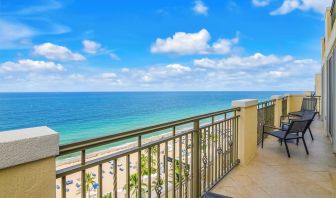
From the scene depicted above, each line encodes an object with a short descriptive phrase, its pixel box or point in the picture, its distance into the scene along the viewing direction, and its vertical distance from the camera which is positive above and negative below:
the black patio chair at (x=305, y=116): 6.18 -0.73
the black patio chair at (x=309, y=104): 9.31 -0.46
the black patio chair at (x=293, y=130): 4.65 -0.77
